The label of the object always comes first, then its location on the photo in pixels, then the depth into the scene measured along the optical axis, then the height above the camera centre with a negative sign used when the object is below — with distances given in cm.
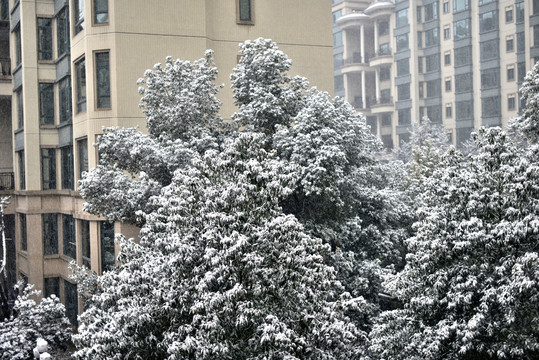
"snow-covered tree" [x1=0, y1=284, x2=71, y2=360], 1888 -462
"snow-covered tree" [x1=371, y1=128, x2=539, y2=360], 1181 -199
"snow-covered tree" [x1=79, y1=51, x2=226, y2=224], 1792 +96
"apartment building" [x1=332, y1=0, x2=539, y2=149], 6431 +1211
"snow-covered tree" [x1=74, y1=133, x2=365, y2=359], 1074 -202
